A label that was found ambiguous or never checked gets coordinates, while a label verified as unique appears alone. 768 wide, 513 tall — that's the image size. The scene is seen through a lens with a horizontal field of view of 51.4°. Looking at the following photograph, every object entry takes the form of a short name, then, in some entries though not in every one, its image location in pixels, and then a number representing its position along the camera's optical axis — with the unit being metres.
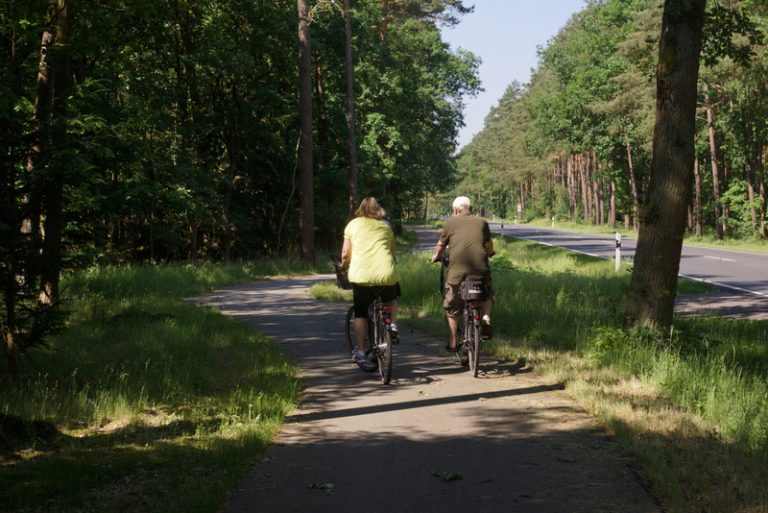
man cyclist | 9.20
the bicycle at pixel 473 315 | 8.91
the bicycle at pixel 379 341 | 8.51
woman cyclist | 8.80
